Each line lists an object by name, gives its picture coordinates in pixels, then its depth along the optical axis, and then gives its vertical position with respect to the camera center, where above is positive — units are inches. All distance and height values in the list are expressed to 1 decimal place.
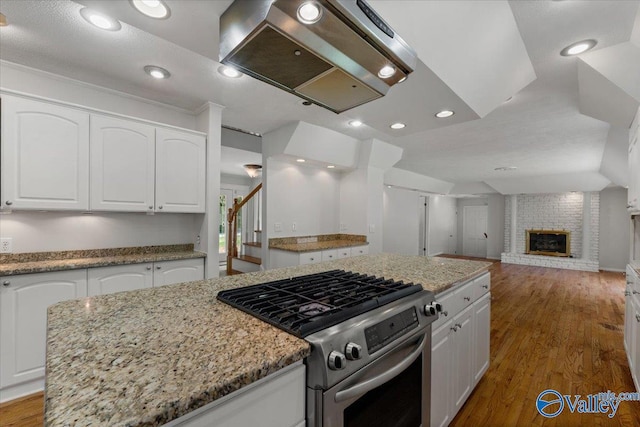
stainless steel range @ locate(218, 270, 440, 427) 32.4 -17.3
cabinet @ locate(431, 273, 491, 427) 59.6 -33.3
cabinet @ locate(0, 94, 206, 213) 78.5 +16.7
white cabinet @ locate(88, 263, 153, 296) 87.9 -22.2
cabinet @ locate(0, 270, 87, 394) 74.9 -30.7
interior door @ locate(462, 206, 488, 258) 379.6 -24.4
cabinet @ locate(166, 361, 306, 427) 24.6 -19.0
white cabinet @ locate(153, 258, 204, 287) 100.6 -22.5
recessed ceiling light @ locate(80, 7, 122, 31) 63.1 +45.4
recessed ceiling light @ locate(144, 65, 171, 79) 85.7 +44.9
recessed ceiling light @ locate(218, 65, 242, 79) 84.7 +44.4
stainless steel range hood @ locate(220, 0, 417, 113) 34.8 +23.8
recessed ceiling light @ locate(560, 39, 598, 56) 71.4 +44.8
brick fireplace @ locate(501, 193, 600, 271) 285.1 -13.7
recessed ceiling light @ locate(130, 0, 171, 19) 47.7 +36.3
